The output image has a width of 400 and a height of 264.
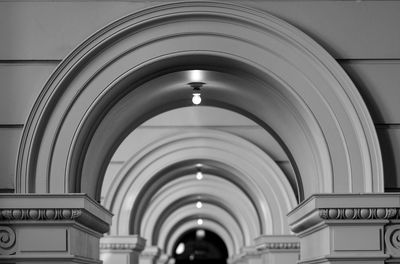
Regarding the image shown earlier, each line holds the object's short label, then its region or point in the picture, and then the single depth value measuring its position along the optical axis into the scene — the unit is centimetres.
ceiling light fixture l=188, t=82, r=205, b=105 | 1160
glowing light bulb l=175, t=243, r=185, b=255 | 4651
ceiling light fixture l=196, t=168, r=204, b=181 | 1974
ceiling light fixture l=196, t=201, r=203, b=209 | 2698
